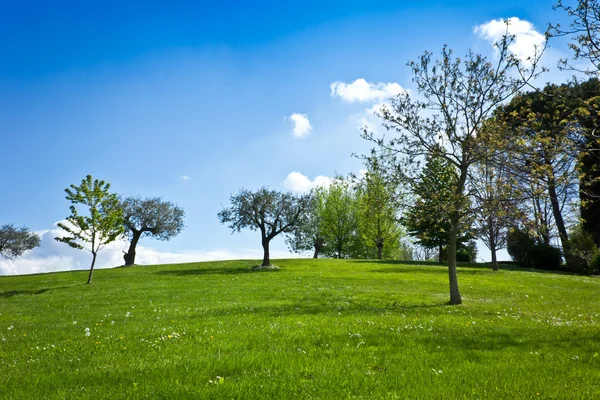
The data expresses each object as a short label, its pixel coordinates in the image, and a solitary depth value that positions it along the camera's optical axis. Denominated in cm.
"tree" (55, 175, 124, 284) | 3619
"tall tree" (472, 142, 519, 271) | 2055
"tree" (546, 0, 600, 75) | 1416
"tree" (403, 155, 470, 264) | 2120
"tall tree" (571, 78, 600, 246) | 5151
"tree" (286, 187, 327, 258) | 7119
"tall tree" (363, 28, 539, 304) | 2156
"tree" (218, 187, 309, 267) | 4816
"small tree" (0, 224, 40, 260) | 6519
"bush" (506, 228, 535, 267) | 5656
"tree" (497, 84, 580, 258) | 1746
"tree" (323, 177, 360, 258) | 7238
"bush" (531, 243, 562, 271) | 5375
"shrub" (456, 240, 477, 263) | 6312
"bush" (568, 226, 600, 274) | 4666
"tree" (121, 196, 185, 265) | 6097
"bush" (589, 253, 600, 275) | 4588
